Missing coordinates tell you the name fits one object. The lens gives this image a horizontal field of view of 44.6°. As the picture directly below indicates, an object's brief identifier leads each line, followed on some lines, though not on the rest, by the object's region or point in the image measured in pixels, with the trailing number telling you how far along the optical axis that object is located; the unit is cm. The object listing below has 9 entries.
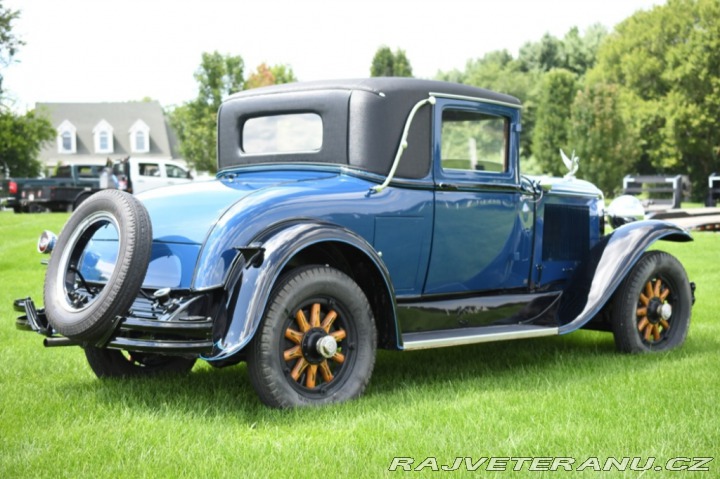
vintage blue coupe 453
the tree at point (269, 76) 4641
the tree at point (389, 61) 5354
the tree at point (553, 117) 4334
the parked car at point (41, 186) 2919
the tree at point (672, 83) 4312
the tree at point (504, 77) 5182
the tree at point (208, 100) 4056
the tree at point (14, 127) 3150
